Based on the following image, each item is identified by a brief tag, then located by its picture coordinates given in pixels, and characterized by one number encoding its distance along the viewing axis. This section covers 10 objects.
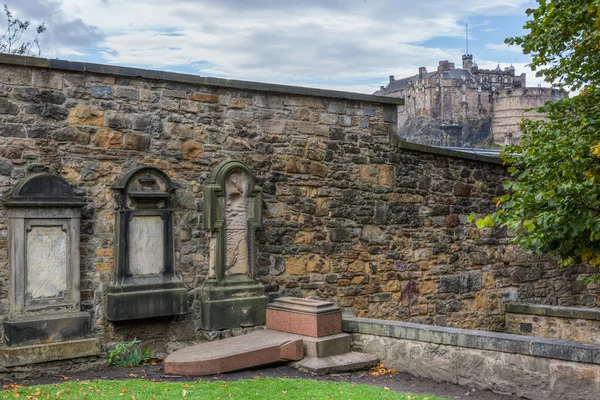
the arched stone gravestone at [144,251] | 8.35
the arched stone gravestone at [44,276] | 7.61
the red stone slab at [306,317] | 8.21
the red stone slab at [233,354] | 7.45
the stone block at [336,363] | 7.80
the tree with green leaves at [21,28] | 13.86
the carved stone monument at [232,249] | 9.04
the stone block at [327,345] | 8.05
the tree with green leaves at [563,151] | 7.05
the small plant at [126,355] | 8.30
